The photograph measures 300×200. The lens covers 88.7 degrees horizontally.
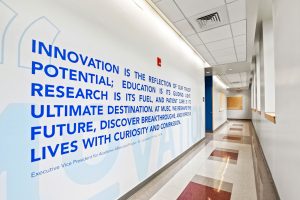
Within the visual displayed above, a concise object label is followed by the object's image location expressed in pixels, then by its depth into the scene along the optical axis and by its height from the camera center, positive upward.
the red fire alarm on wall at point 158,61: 2.89 +0.79
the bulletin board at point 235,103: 13.91 +0.04
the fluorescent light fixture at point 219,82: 8.78 +1.41
